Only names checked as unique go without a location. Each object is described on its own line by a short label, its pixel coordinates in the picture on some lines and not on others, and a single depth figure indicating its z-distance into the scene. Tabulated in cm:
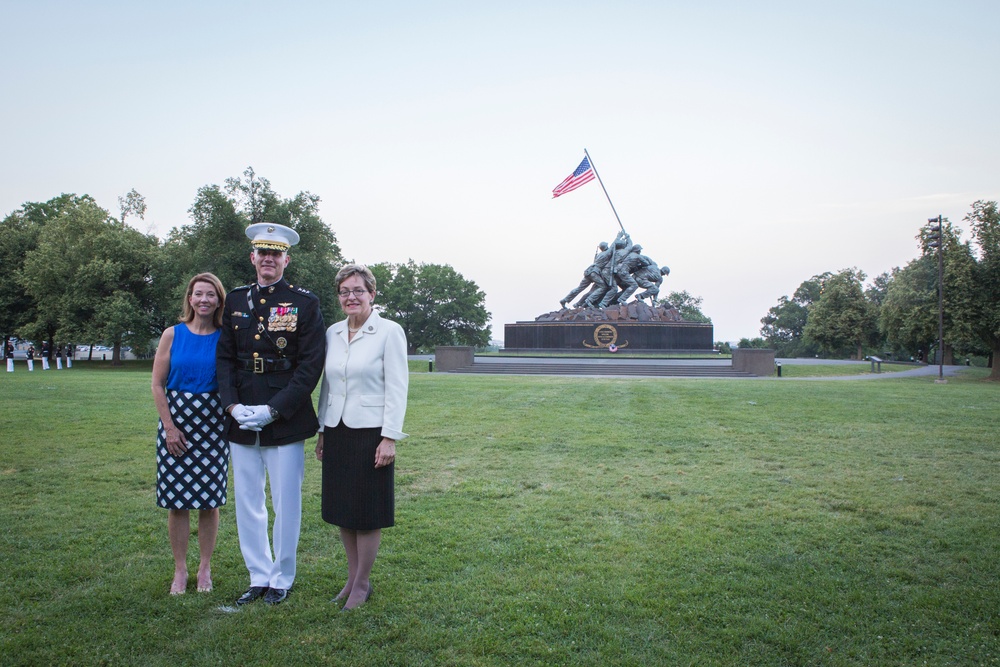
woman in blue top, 412
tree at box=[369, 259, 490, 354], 6531
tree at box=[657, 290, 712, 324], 9725
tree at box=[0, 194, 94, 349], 3784
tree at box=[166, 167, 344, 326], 3584
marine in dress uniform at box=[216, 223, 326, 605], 402
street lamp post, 2636
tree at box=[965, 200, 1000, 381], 2894
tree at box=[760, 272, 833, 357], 8256
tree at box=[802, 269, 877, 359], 5431
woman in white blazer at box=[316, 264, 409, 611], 393
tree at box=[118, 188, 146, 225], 4756
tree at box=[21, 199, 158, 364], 3666
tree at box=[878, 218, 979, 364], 2959
